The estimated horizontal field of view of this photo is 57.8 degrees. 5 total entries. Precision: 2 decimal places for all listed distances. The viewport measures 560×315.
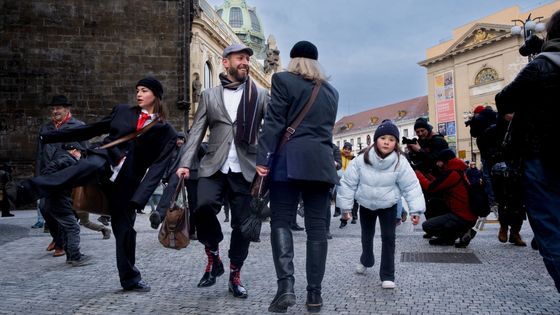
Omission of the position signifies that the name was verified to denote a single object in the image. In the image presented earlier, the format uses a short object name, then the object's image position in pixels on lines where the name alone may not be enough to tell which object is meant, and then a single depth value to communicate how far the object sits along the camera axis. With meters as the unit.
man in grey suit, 4.09
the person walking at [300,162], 3.49
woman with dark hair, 4.18
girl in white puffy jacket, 4.50
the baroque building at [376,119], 71.00
